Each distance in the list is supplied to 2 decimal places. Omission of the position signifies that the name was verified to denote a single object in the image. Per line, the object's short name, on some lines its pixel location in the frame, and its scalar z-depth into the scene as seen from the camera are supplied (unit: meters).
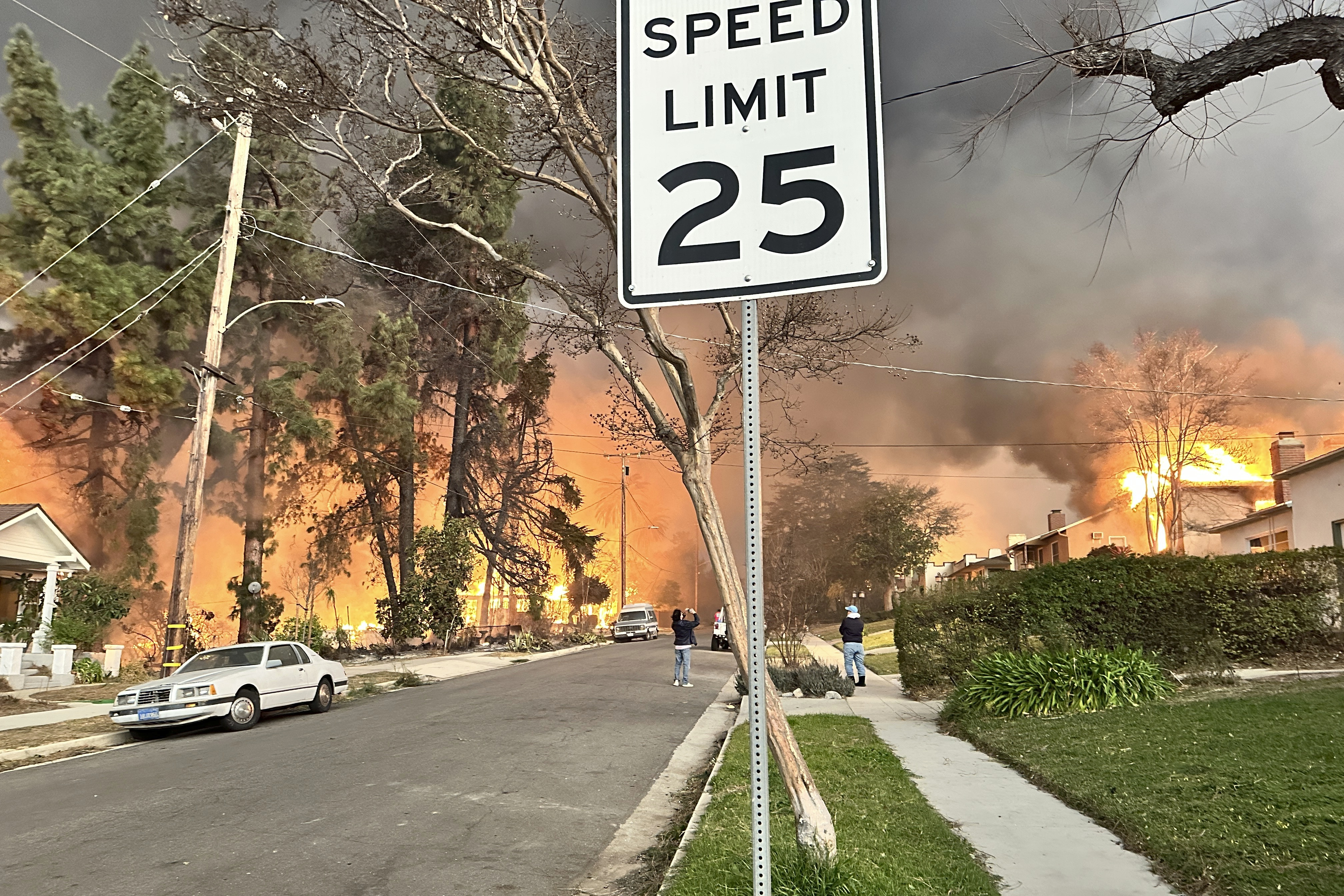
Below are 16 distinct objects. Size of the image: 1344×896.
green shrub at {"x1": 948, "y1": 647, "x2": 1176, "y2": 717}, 12.56
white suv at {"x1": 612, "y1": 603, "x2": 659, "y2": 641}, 51.16
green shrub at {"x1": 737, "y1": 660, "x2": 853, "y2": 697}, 17.77
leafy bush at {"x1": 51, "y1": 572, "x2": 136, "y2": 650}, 24.66
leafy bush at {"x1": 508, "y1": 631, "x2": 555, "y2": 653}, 39.28
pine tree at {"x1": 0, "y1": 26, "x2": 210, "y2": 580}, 29.88
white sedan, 14.30
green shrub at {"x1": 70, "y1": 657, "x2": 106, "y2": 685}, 22.89
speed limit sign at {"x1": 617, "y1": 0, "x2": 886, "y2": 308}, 2.60
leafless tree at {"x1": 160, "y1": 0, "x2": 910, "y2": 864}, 7.50
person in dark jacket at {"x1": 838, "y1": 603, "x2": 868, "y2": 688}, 19.84
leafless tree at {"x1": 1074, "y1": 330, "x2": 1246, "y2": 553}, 44.47
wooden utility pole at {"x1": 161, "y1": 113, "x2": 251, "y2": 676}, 18.14
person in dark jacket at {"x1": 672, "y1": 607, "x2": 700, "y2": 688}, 21.00
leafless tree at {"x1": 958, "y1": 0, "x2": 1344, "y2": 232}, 6.18
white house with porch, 21.95
